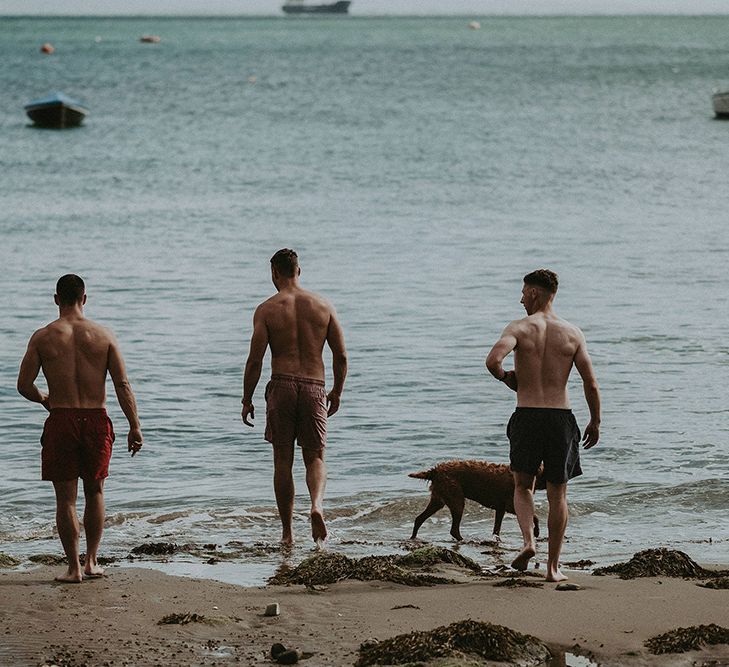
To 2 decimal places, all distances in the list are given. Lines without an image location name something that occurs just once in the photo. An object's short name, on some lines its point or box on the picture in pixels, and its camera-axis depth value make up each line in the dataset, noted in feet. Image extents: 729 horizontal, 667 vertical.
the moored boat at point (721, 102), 387.36
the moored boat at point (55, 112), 368.07
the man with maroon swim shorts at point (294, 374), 57.88
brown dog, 58.59
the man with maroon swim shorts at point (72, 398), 49.47
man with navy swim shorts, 50.06
